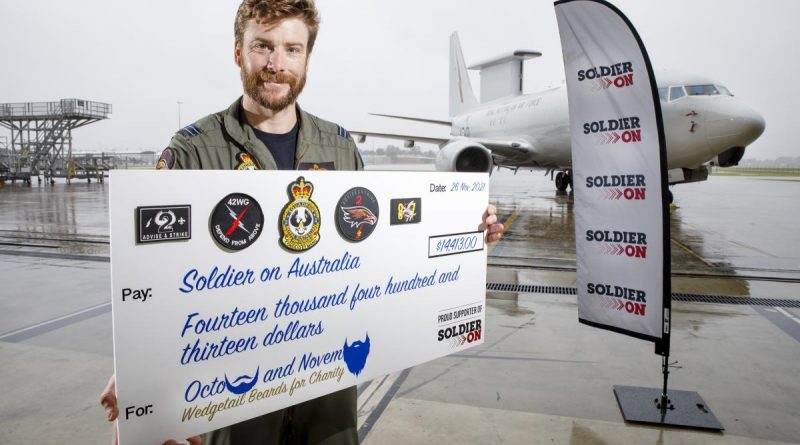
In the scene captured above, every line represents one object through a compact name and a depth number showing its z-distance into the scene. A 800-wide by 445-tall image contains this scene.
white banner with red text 3.15
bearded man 1.70
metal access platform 27.53
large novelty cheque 1.31
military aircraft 9.76
